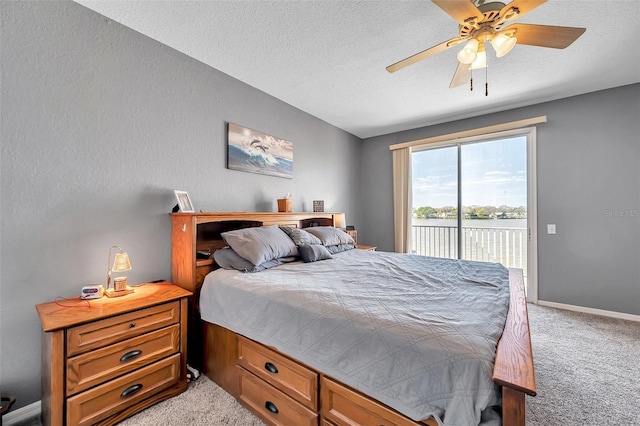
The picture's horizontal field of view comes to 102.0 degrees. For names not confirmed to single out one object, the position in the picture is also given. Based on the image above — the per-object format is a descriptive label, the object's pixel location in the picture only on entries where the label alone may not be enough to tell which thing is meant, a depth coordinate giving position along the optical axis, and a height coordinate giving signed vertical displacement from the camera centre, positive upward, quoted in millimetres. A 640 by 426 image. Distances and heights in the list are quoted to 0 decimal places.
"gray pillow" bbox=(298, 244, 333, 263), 2355 -351
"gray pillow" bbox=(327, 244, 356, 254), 2871 -383
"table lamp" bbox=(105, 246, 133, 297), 1693 -443
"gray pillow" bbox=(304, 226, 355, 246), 2852 -238
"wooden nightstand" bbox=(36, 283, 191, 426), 1304 -798
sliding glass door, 3648 +213
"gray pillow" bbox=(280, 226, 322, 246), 2510 -213
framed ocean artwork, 2705 +715
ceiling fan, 1426 +1133
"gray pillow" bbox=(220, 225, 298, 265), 2010 -238
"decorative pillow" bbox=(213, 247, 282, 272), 1956 -364
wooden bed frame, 796 -526
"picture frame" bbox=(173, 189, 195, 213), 2123 +111
